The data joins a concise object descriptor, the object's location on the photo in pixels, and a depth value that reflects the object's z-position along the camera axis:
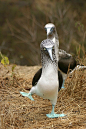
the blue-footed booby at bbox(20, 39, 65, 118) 5.00
